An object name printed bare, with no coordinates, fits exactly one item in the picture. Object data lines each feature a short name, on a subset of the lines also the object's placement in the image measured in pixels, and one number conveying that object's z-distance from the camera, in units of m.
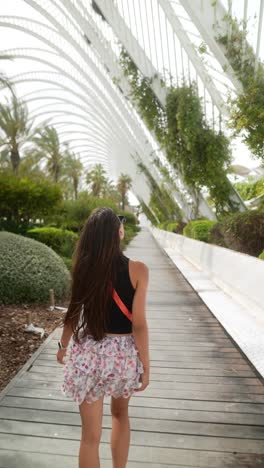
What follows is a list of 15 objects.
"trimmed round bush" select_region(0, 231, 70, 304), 8.05
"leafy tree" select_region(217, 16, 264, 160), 9.70
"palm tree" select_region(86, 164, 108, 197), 77.31
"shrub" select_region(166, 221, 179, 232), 30.31
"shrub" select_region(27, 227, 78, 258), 16.52
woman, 2.42
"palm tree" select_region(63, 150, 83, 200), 54.91
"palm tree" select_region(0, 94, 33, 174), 32.19
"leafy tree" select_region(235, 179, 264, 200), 31.14
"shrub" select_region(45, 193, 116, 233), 24.05
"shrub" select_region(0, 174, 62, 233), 19.17
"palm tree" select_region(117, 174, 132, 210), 90.03
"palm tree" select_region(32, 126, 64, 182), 44.59
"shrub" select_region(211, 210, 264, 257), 11.38
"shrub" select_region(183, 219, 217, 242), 17.52
